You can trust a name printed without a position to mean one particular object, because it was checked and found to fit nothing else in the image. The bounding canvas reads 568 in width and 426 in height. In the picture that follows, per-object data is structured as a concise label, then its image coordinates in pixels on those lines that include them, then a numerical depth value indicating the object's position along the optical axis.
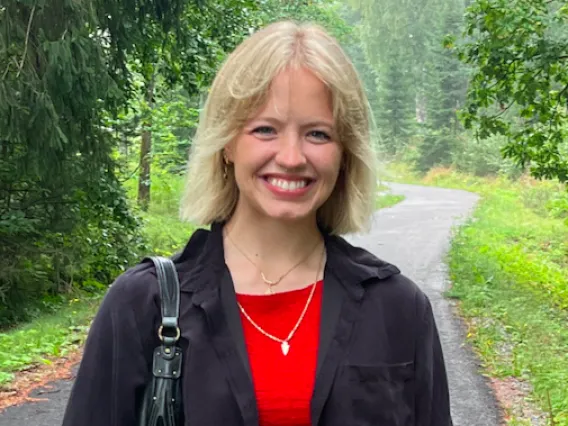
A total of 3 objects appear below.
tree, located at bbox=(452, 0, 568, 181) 9.46
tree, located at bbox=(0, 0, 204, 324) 7.83
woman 1.70
